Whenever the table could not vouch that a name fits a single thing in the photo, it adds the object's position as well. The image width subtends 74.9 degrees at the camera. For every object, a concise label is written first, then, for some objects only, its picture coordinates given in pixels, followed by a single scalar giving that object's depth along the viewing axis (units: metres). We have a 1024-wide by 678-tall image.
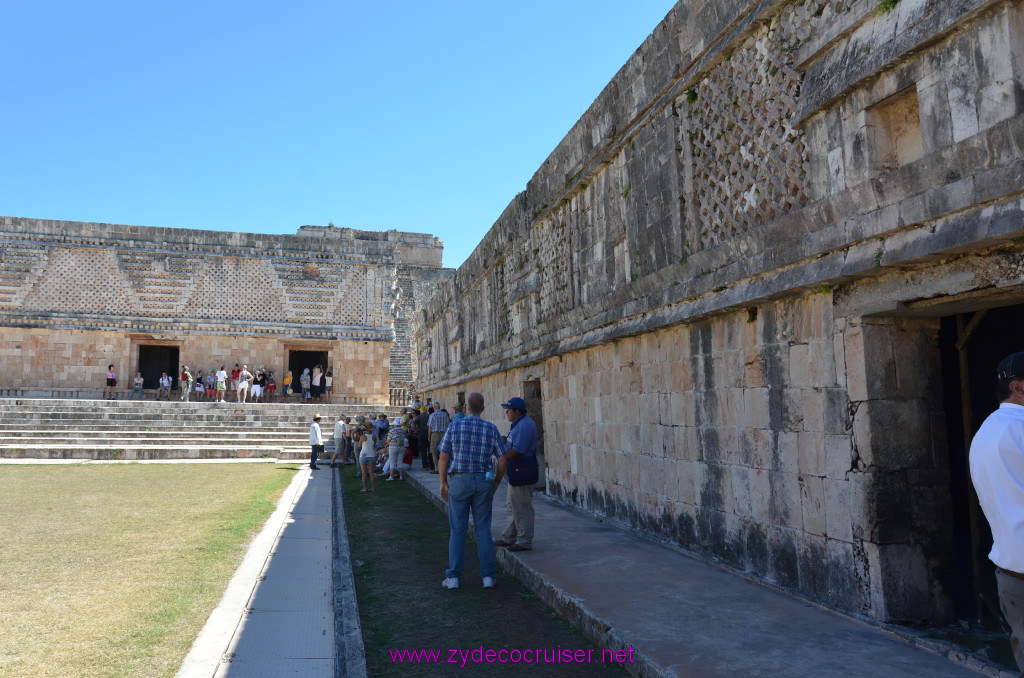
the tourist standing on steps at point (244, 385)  21.27
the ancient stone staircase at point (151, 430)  14.53
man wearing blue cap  5.32
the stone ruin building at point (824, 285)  2.96
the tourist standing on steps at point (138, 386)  21.69
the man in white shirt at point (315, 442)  13.56
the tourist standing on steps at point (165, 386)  21.58
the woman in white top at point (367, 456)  10.11
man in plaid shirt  4.75
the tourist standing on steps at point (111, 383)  21.39
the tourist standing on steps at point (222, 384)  21.28
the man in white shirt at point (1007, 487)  2.03
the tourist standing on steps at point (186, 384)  20.88
